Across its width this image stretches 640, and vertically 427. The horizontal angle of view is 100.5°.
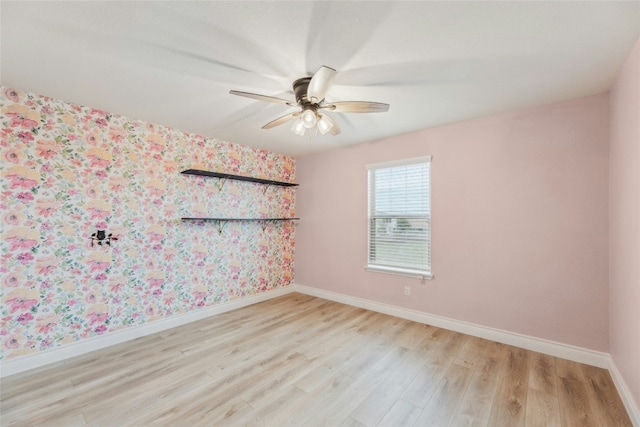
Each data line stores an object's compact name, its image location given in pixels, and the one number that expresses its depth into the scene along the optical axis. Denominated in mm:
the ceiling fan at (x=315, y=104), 1782
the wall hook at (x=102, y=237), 2756
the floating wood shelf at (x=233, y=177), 3432
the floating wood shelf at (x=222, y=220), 3515
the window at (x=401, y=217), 3469
